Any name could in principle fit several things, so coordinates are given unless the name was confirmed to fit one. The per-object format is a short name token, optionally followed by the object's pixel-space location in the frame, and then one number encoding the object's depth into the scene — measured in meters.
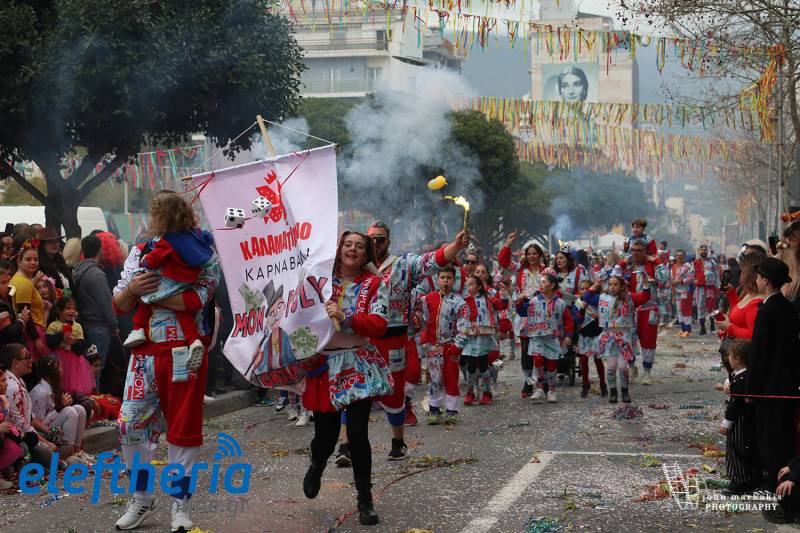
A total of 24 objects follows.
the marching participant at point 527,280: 13.93
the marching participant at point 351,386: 7.07
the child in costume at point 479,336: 13.07
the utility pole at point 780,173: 23.56
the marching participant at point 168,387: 6.72
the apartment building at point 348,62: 90.14
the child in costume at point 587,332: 14.25
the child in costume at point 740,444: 7.57
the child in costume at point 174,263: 6.73
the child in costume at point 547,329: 13.47
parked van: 20.44
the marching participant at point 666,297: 27.82
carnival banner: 6.96
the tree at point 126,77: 14.94
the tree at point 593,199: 91.62
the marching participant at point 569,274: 14.63
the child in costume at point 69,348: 9.79
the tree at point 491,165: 43.62
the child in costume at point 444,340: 11.65
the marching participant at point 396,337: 8.88
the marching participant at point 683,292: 26.09
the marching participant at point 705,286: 26.98
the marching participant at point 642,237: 15.29
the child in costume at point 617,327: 13.20
